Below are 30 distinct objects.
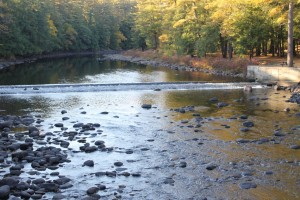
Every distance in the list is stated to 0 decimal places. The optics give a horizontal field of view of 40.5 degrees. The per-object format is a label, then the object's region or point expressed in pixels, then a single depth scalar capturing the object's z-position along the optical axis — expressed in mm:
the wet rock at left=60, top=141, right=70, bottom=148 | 16172
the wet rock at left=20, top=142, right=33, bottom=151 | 15680
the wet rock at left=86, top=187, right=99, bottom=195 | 11508
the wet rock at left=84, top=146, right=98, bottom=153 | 15624
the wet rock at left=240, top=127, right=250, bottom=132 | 18653
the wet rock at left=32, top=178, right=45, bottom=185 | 12070
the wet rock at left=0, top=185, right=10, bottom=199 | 11031
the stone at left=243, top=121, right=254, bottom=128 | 19656
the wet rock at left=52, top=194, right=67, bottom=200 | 11094
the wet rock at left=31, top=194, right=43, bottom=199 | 11145
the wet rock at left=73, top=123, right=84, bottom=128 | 19673
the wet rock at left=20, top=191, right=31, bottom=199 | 11156
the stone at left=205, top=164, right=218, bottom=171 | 13539
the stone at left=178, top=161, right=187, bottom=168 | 13816
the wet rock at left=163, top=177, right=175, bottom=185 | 12391
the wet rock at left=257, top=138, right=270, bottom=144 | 16594
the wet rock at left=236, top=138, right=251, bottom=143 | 16766
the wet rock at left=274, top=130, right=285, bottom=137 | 17672
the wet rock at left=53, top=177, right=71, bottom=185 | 12194
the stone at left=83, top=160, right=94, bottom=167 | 13953
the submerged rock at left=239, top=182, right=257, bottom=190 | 11914
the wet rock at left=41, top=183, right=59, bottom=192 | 11695
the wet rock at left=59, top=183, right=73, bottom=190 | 11972
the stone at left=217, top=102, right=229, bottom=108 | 25303
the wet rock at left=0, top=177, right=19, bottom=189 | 11724
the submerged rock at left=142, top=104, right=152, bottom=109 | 25109
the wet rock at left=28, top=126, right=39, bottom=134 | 18316
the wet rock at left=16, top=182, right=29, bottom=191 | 11641
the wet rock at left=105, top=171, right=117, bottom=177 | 12984
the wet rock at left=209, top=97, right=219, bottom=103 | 27391
